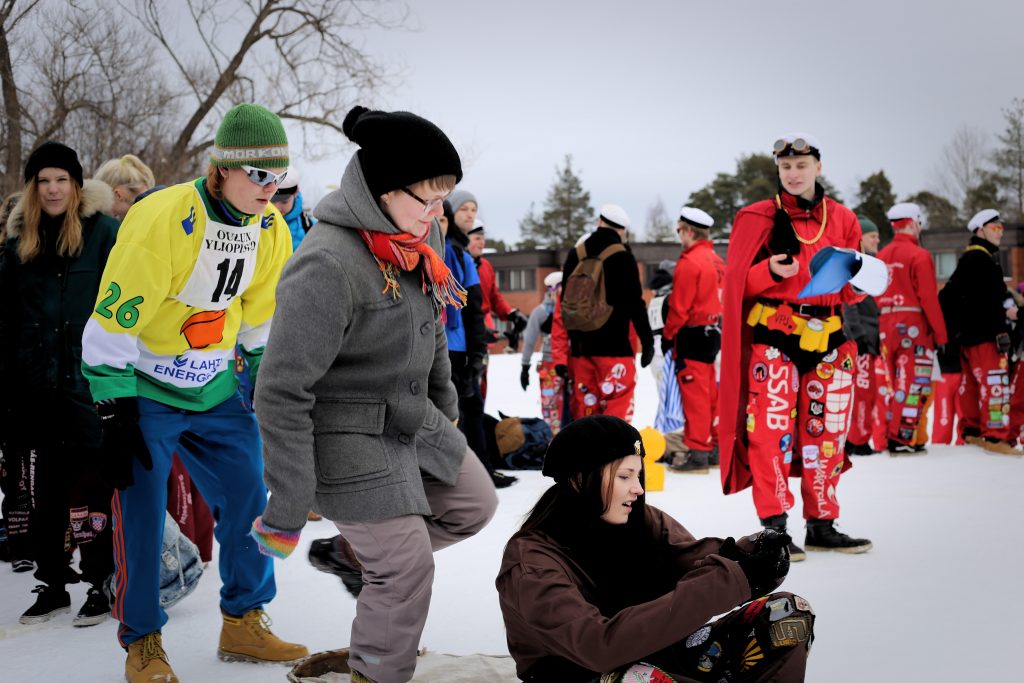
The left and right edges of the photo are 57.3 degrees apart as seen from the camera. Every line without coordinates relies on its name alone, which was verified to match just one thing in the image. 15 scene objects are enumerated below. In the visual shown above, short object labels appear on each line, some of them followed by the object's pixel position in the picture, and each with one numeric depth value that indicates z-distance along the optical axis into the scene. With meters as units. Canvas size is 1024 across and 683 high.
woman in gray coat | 2.52
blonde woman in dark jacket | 4.10
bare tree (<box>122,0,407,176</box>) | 17.39
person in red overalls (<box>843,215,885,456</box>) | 7.78
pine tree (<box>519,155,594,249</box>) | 55.84
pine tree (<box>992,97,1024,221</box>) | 29.50
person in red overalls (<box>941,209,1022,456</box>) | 7.77
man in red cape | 4.52
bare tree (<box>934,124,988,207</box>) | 32.61
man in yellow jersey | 3.07
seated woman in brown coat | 2.31
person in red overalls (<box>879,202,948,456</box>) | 7.69
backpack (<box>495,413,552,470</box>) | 7.46
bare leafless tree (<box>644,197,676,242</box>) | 55.97
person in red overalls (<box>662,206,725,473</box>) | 7.28
